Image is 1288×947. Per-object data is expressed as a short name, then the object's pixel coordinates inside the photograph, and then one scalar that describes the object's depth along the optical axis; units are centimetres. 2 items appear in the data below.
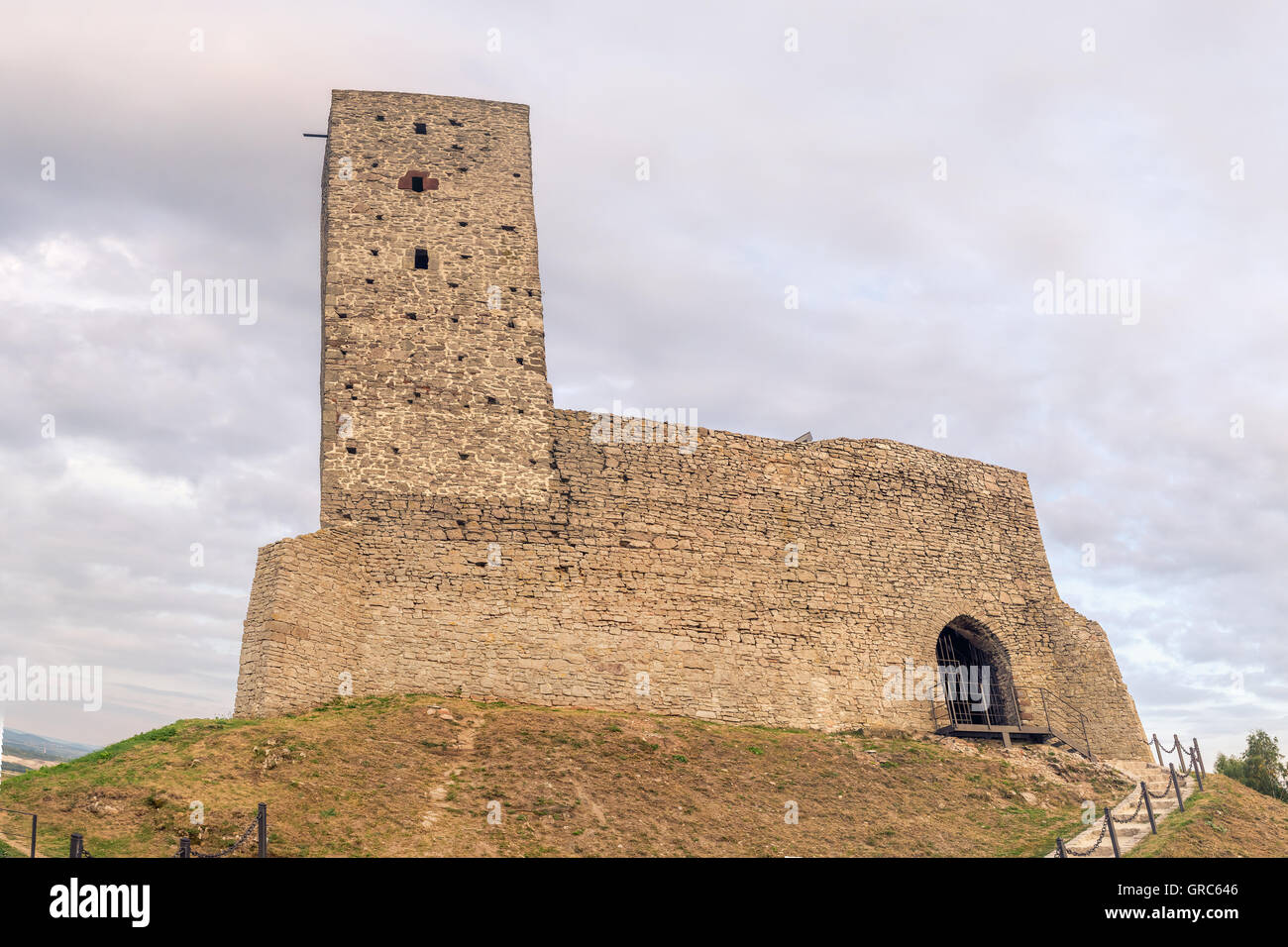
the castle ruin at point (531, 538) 1817
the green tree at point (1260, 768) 3006
